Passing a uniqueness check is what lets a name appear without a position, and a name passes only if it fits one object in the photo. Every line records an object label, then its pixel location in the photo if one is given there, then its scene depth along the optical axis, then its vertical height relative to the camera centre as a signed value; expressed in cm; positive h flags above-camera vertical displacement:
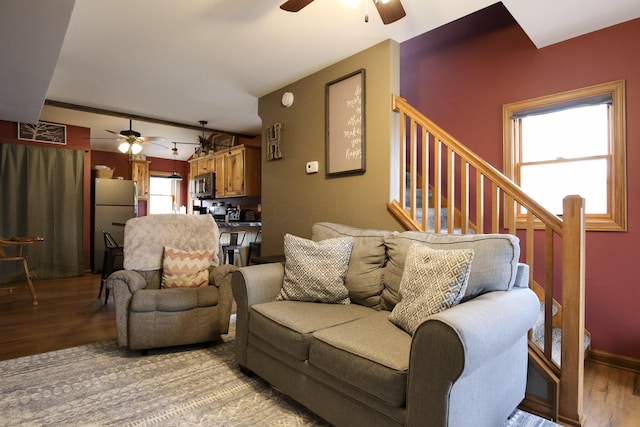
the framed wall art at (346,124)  310 +85
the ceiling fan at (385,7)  195 +120
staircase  180 -23
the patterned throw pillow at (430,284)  164 -35
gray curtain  516 +14
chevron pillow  285 -46
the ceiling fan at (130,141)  540 +117
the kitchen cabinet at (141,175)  790 +91
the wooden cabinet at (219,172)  685 +86
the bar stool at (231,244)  468 -43
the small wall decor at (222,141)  696 +152
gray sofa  129 -60
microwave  712 +62
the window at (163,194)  870 +53
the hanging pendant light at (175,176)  752 +85
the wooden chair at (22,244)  378 -33
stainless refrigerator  603 +10
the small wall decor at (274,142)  398 +86
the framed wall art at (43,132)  532 +131
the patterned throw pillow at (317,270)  230 -38
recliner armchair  251 -61
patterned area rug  178 -105
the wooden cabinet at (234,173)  627 +78
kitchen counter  499 -15
